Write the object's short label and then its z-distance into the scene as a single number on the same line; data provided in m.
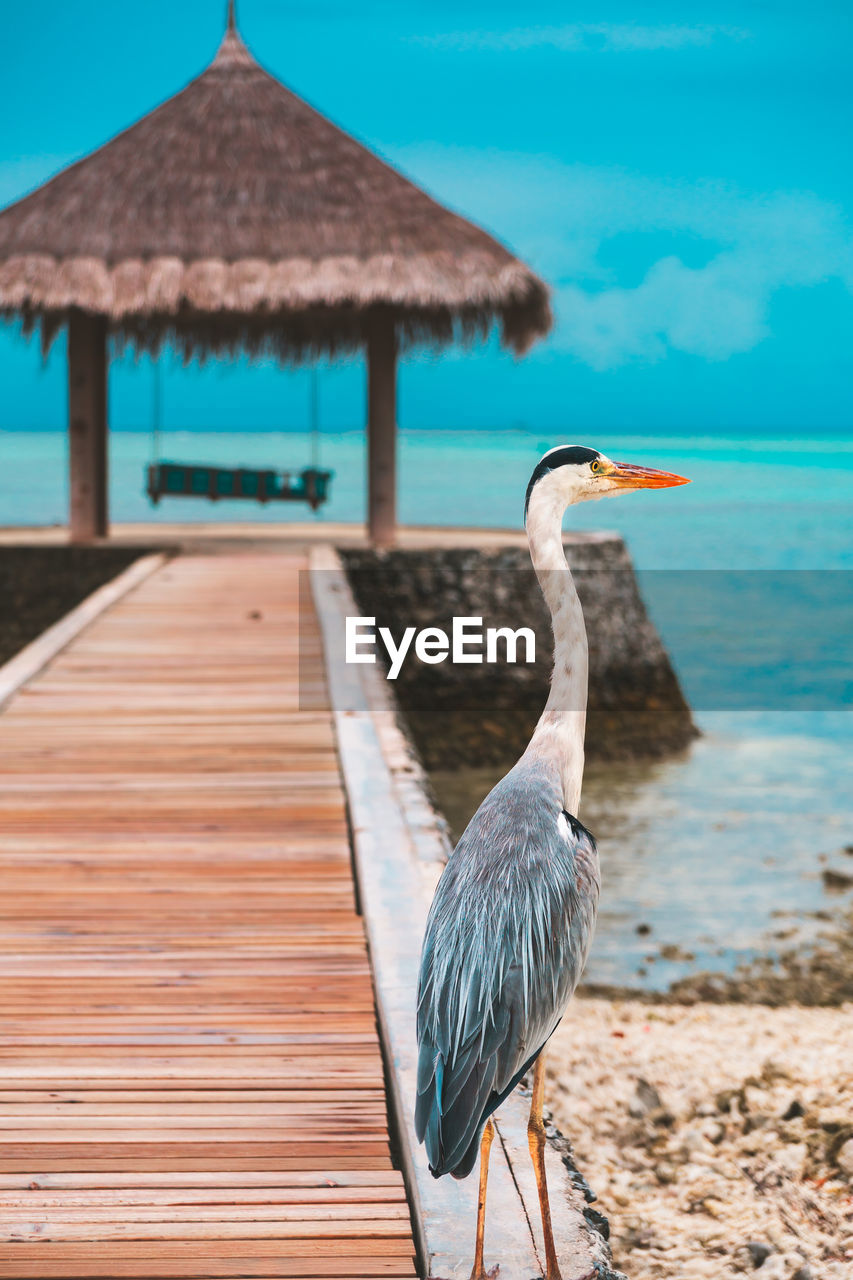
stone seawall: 11.19
